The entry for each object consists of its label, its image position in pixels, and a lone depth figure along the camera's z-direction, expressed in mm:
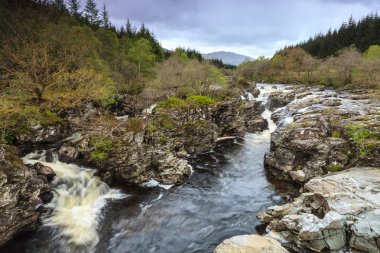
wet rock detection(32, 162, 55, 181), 18220
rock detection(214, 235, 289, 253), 11946
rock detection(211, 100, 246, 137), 35094
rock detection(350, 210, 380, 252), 11258
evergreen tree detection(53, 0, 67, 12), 74438
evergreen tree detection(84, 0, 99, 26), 85512
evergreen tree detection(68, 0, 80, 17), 82438
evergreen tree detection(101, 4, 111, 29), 92088
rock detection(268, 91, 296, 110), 45469
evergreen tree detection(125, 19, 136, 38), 95425
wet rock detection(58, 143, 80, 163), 21141
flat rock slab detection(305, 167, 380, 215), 13359
